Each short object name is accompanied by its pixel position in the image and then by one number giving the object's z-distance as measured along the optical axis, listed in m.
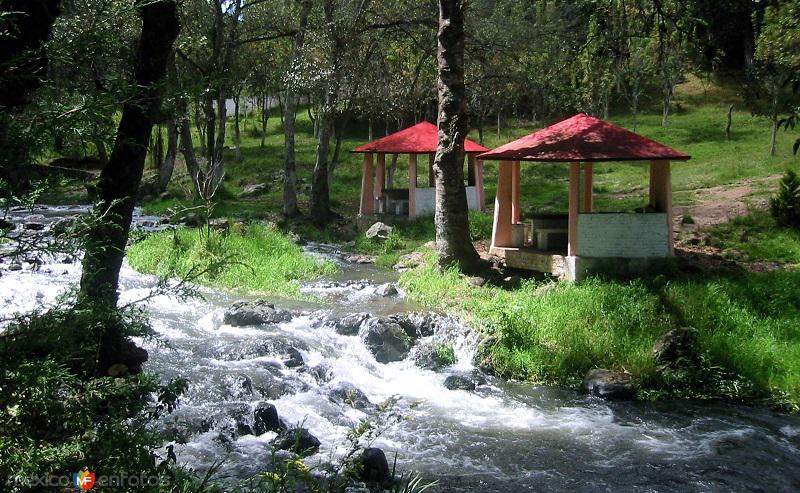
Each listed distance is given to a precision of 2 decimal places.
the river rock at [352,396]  9.38
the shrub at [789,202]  16.05
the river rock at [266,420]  8.34
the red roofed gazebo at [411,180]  21.02
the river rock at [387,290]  14.36
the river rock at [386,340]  11.24
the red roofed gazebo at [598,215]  13.15
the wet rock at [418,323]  11.85
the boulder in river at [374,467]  6.89
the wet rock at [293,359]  10.57
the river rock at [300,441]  7.68
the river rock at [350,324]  11.99
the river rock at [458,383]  10.11
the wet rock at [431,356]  11.02
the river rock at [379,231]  20.08
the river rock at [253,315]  12.30
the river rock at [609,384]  9.85
